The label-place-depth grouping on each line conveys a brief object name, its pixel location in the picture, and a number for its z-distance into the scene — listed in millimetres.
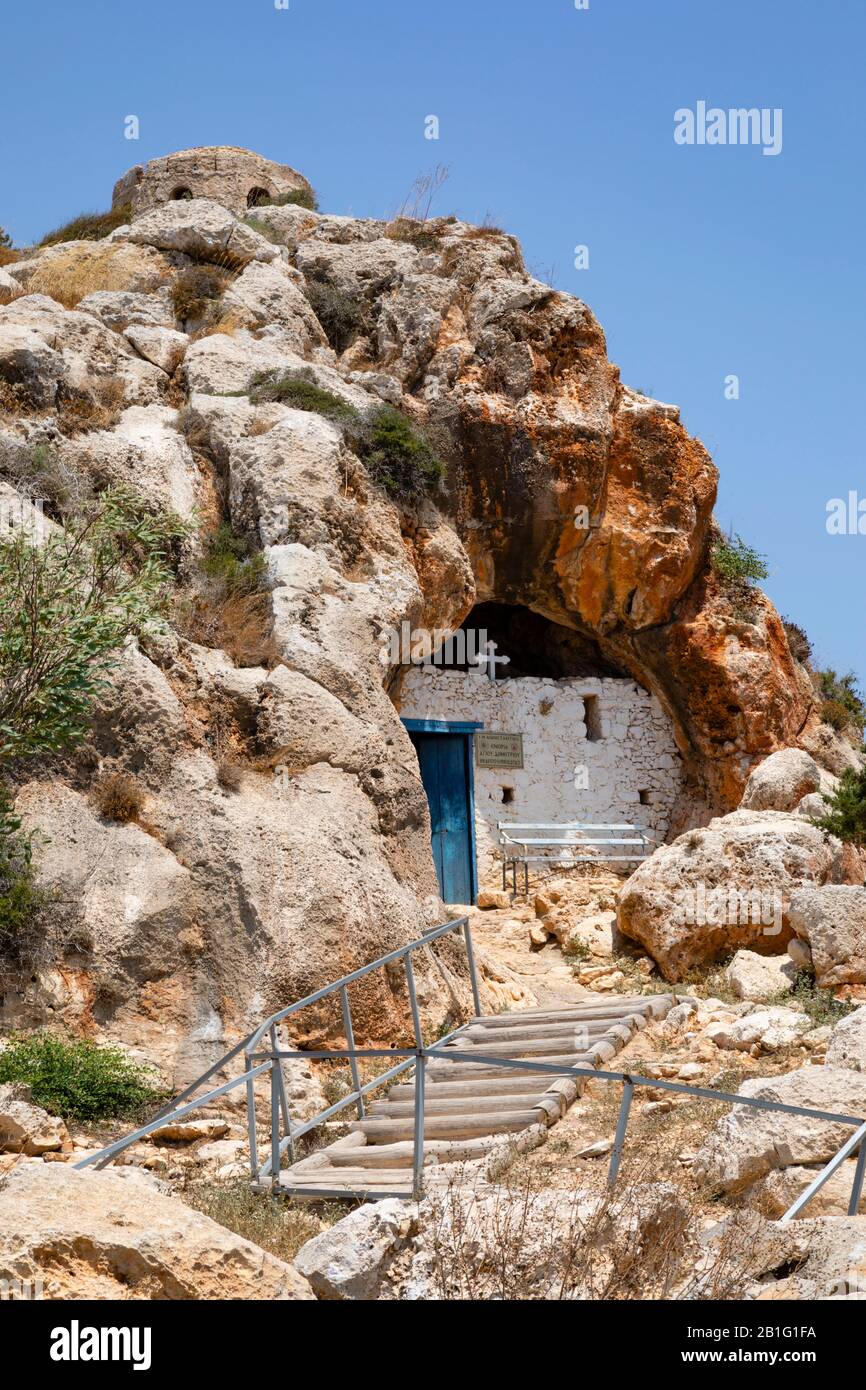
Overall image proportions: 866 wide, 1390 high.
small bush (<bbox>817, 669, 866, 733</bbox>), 19219
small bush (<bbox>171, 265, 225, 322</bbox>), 16594
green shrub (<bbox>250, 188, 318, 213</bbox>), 21516
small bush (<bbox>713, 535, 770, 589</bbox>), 18359
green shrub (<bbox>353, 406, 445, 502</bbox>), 15227
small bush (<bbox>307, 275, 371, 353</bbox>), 17828
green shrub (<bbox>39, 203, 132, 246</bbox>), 20547
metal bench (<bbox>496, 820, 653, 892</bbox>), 17391
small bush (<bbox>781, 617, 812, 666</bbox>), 20672
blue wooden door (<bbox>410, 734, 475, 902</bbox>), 17141
